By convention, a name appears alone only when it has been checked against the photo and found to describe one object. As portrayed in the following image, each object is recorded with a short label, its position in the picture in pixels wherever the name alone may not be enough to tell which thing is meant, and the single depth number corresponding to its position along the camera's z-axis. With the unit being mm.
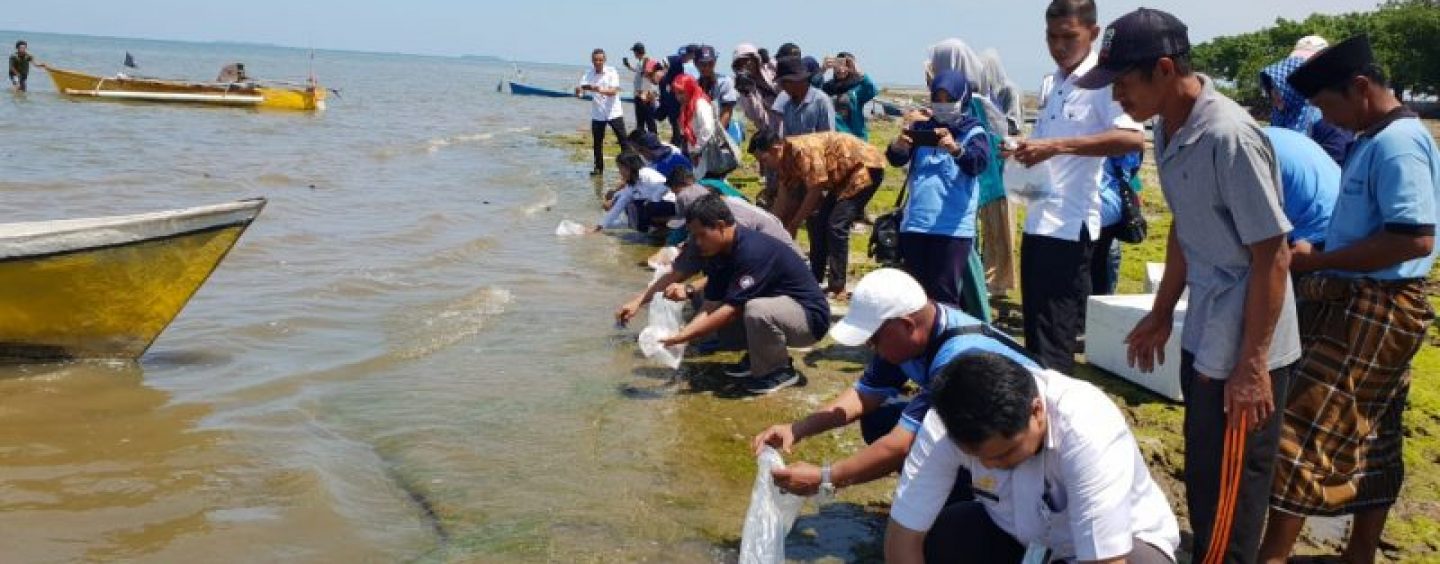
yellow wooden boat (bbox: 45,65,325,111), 27656
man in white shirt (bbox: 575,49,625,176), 14492
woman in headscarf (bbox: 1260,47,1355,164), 4129
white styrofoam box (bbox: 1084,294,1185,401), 4926
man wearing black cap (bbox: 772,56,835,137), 7324
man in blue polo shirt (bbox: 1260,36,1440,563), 2922
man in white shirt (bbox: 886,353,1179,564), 2332
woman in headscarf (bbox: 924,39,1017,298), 5172
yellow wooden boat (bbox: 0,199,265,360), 5547
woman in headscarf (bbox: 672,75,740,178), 9852
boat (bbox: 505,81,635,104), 47812
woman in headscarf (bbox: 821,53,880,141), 10148
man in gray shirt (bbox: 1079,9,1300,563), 2596
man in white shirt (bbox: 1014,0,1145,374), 4355
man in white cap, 3006
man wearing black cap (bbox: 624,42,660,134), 14633
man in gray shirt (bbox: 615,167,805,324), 5645
